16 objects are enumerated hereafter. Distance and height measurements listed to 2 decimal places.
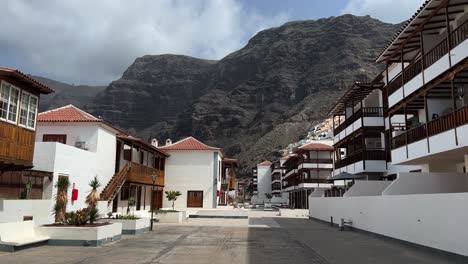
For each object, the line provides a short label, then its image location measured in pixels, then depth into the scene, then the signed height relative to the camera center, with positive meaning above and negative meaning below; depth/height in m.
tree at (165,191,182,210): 37.41 +0.20
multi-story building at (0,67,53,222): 16.08 +2.43
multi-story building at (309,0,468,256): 13.88 +2.44
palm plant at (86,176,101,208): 20.69 -0.13
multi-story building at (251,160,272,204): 116.19 +4.79
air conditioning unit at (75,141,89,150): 28.25 +3.55
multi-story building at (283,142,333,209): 63.78 +5.09
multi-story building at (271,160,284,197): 104.81 +5.23
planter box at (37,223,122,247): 15.18 -1.44
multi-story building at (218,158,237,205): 57.35 +3.04
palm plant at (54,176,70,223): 17.09 -0.21
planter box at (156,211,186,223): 30.21 -1.48
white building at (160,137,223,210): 45.75 +2.50
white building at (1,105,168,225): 21.38 +2.25
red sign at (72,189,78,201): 24.19 +0.07
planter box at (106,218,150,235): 20.77 -1.53
